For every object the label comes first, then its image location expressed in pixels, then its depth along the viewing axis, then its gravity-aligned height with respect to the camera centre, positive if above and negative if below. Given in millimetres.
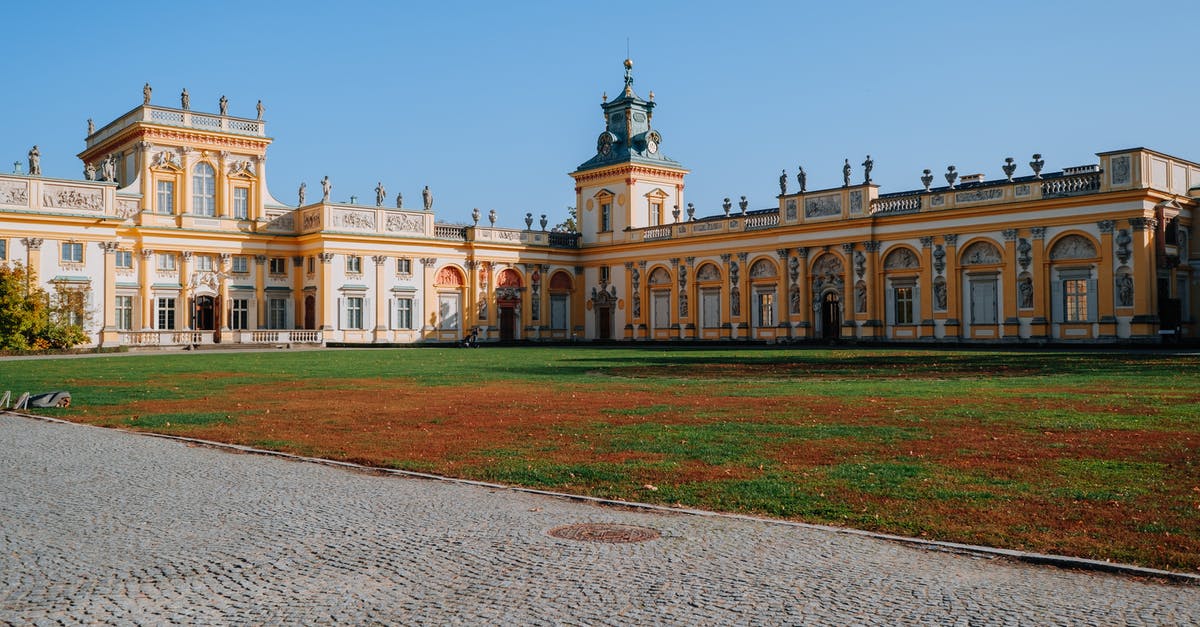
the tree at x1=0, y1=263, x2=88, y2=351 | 43625 +745
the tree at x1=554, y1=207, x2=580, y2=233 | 91562 +9162
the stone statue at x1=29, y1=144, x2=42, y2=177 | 50344 +8536
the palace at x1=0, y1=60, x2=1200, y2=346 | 43969 +3723
